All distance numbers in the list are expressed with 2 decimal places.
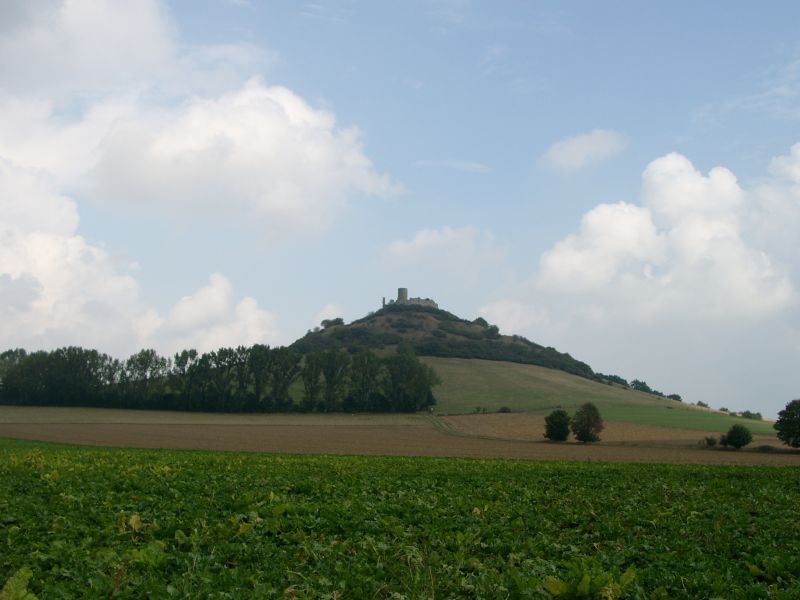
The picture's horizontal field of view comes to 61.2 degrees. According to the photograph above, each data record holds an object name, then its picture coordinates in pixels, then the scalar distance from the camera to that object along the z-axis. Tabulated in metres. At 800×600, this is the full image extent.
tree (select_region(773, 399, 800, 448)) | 63.69
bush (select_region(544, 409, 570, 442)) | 76.19
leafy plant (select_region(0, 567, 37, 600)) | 8.46
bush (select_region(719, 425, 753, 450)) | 66.62
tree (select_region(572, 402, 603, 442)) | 75.06
